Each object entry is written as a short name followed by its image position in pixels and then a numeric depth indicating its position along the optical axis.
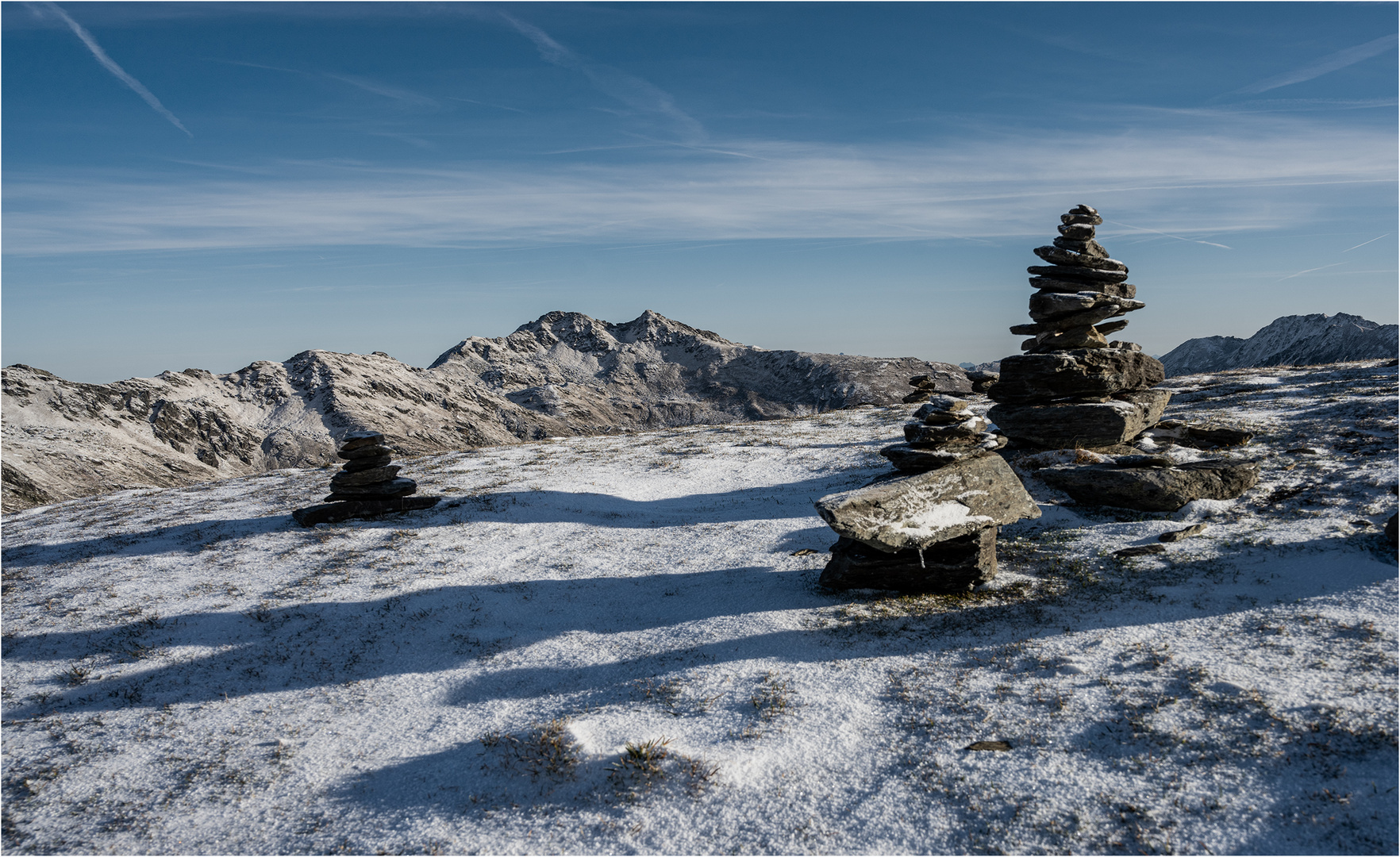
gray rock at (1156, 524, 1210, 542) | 14.94
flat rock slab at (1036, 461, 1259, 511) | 16.45
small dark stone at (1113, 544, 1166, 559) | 14.54
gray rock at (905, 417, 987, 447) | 15.37
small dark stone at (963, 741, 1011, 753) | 8.88
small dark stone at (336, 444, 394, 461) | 22.05
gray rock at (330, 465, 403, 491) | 21.61
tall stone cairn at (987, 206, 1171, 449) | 20.25
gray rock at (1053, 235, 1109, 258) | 20.61
